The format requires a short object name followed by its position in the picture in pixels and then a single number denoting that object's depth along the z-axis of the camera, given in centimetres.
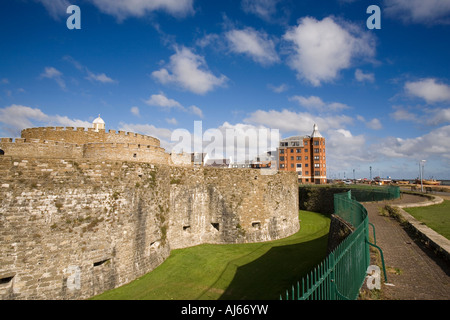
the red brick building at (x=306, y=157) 7638
